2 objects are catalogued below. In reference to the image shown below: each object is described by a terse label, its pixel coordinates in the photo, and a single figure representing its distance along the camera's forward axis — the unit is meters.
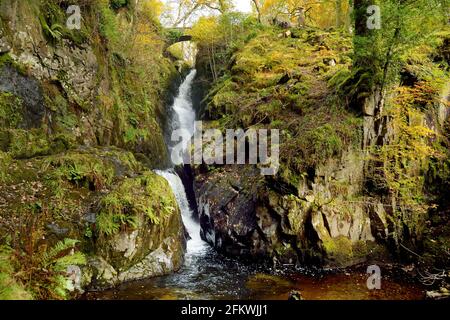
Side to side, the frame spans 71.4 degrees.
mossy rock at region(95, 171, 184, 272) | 7.51
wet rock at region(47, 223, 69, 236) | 6.85
